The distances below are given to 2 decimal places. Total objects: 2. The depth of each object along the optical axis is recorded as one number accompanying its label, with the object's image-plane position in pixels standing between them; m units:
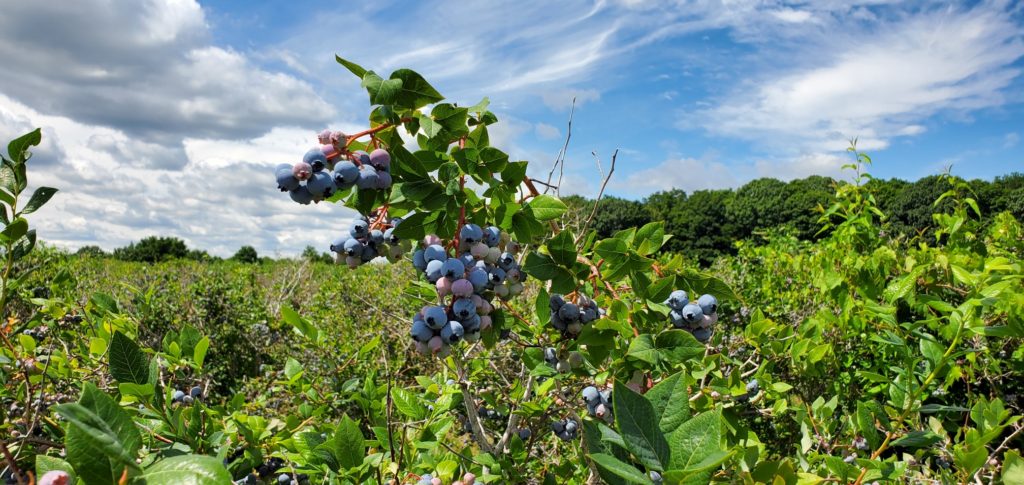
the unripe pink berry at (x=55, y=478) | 0.24
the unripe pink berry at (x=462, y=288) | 0.41
